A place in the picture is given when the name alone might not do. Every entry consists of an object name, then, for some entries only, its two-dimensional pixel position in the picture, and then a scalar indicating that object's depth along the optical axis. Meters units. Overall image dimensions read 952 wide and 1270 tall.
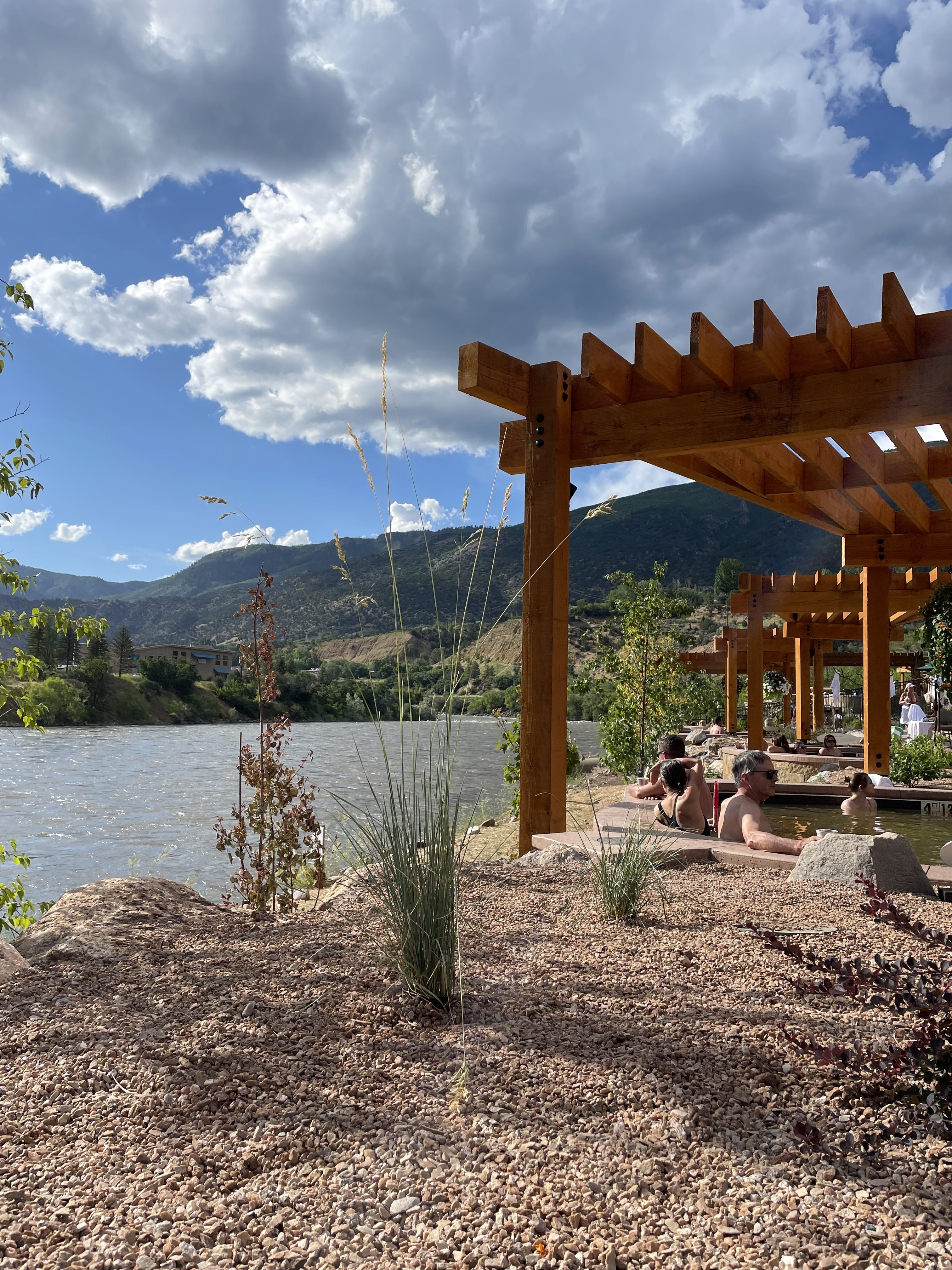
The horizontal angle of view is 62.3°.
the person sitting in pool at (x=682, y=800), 3.84
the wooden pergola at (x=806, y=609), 8.80
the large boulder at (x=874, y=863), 2.74
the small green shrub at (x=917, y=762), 7.68
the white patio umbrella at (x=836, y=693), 17.69
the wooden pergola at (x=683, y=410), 3.07
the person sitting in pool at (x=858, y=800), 5.09
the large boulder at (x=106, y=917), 2.09
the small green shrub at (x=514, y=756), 5.81
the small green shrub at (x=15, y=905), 3.24
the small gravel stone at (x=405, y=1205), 1.07
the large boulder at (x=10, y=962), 1.92
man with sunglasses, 3.54
